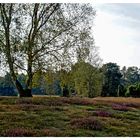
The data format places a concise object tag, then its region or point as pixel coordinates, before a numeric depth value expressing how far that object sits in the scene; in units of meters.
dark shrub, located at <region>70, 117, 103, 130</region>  17.36
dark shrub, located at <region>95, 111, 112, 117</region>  20.41
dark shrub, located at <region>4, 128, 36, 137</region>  15.83
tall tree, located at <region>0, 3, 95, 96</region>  25.42
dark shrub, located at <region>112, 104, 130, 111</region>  22.62
